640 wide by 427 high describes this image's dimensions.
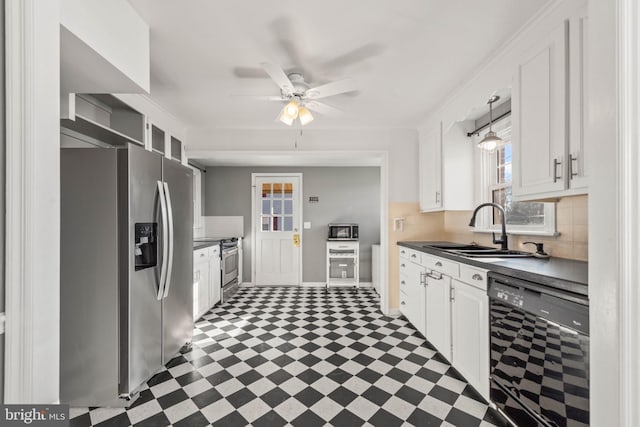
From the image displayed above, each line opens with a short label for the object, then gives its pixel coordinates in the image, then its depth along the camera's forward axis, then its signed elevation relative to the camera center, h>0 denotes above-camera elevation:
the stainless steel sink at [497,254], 1.95 -0.31
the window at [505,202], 2.07 +0.09
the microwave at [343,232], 4.79 -0.34
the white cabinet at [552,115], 1.38 +0.54
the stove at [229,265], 3.91 -0.80
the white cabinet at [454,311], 1.73 -0.76
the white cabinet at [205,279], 3.07 -0.82
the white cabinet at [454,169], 2.87 +0.45
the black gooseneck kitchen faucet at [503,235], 2.16 -0.19
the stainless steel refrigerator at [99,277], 1.69 -0.40
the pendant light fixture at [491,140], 2.23 +0.59
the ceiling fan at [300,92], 1.84 +0.90
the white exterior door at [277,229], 4.94 -0.30
